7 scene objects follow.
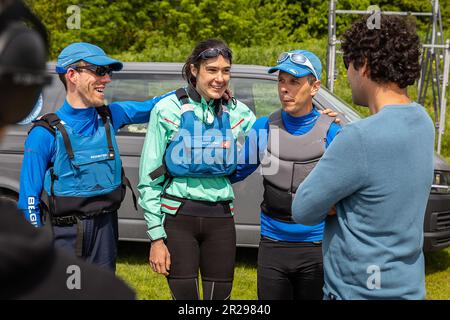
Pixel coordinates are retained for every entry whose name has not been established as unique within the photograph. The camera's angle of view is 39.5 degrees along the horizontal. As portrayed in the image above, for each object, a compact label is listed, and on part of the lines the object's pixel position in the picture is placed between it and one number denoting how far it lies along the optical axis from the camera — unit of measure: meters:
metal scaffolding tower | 10.09
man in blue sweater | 2.31
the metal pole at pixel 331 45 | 9.96
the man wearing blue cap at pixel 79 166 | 3.34
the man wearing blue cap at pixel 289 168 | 3.51
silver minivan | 6.04
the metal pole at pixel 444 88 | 10.60
